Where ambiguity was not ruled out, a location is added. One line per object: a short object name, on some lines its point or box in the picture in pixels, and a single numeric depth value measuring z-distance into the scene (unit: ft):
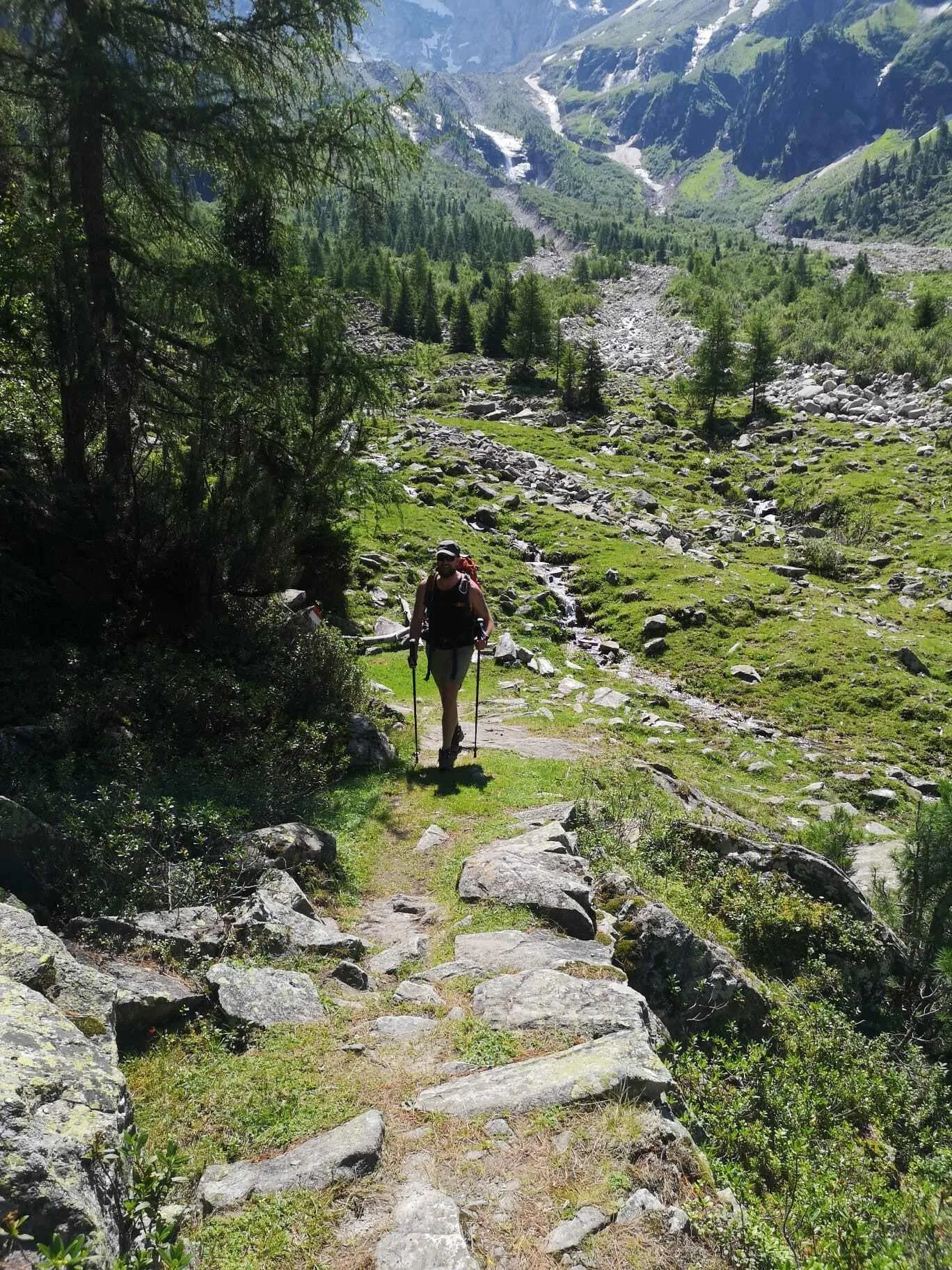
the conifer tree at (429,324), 284.61
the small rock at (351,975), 16.72
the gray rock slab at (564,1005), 14.93
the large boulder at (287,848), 19.74
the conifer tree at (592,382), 169.68
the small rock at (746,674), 55.98
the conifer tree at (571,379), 171.83
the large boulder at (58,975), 11.22
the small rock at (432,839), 25.85
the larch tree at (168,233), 26.48
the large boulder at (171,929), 15.21
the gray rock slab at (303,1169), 10.33
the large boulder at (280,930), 16.70
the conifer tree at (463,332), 270.05
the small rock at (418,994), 16.24
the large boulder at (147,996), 13.00
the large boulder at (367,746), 31.99
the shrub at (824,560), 81.41
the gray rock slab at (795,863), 26.55
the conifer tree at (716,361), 158.81
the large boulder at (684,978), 19.62
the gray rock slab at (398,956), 17.92
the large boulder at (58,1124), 7.53
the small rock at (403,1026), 14.74
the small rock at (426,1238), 9.29
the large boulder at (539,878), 20.18
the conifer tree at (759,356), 163.02
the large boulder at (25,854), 15.11
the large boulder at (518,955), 17.57
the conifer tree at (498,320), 260.21
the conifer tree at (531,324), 215.72
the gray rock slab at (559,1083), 12.40
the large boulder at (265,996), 14.24
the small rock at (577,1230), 9.80
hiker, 31.40
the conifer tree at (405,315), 287.69
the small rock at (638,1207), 10.30
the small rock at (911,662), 55.67
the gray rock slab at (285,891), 18.38
